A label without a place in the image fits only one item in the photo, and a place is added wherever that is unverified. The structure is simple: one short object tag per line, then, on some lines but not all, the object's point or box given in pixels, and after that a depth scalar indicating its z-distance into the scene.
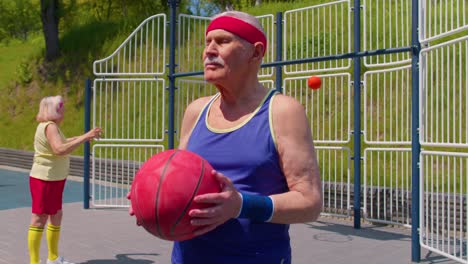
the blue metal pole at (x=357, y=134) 7.43
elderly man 1.86
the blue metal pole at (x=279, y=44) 8.12
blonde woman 5.32
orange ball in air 7.74
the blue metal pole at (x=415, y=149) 5.78
